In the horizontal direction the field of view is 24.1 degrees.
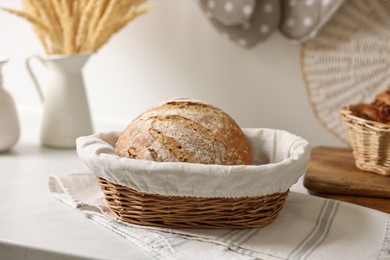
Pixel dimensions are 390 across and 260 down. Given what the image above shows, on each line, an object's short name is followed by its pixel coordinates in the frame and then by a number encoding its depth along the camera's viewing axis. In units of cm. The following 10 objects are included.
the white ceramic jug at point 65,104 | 163
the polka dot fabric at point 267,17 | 157
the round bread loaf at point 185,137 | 120
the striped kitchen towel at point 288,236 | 113
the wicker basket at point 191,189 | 114
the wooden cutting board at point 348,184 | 137
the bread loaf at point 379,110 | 145
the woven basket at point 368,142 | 142
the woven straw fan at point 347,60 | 159
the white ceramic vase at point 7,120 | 159
